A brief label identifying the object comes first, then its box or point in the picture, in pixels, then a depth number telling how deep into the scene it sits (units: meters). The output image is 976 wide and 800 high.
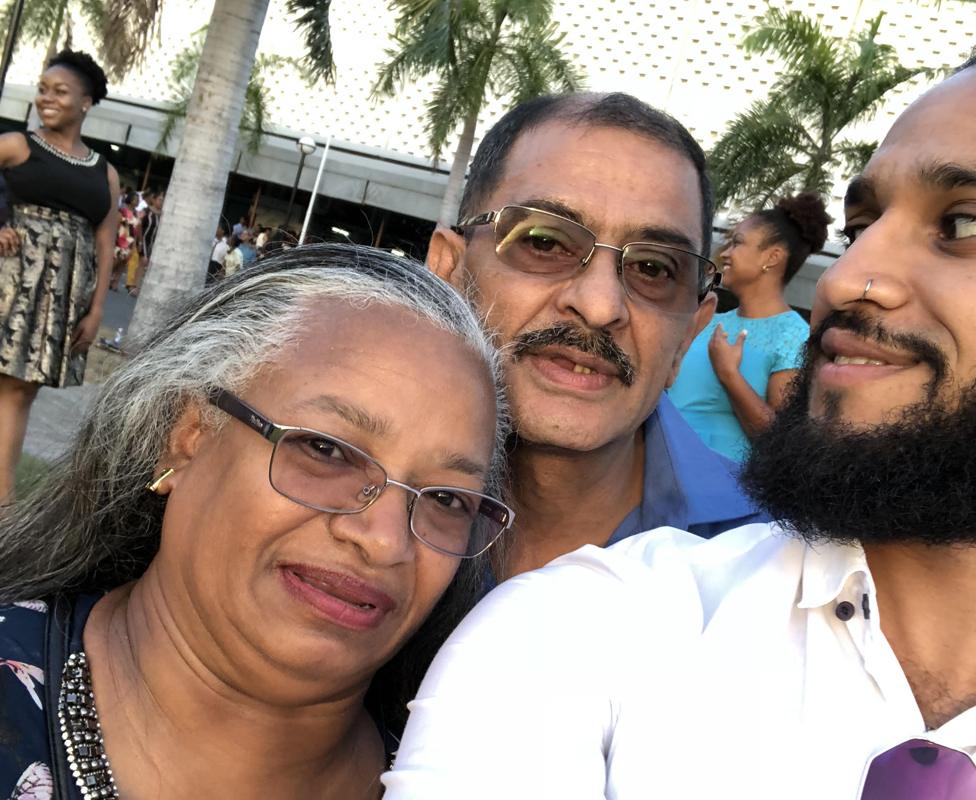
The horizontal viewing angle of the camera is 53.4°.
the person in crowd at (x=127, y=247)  18.52
